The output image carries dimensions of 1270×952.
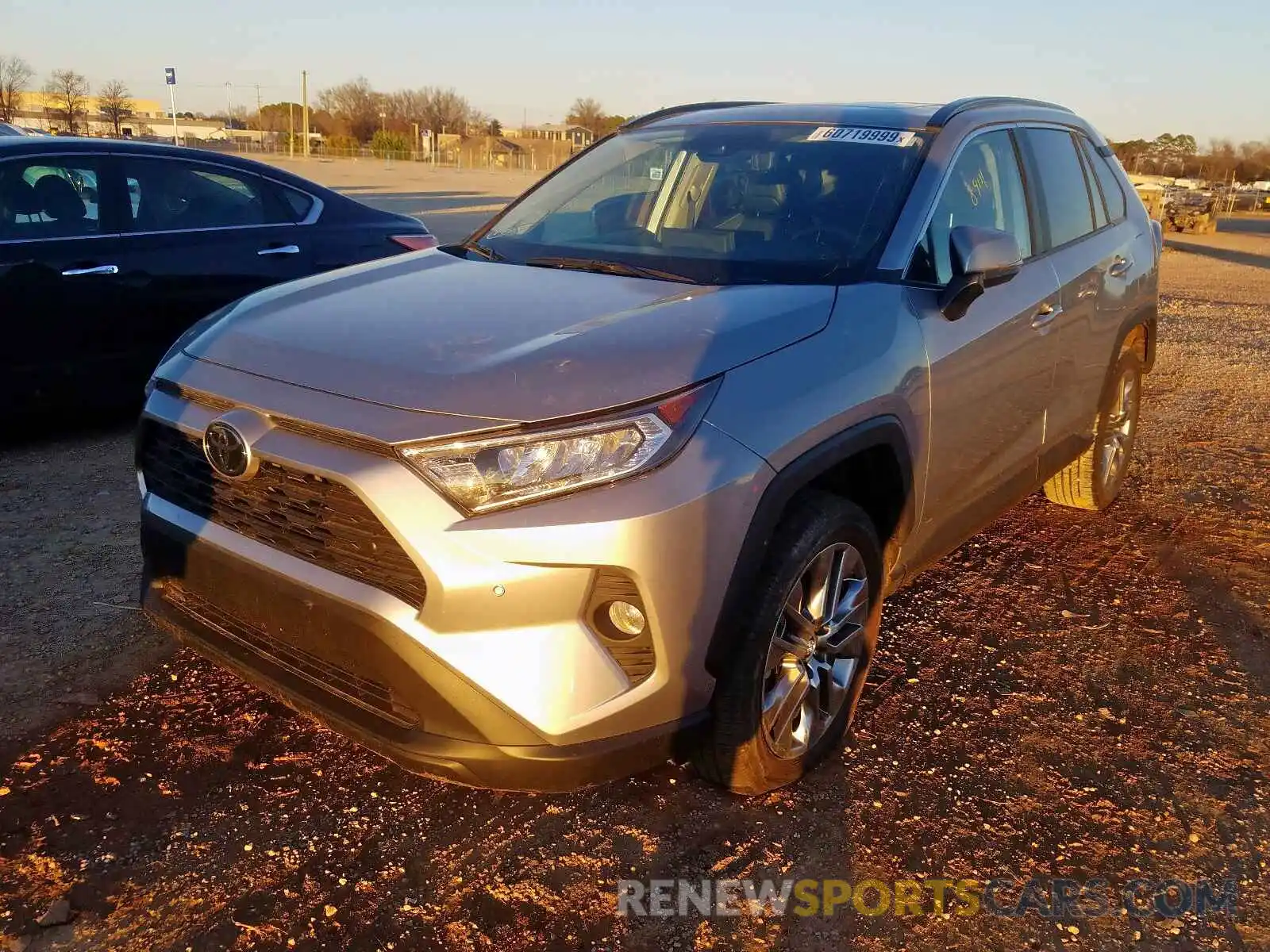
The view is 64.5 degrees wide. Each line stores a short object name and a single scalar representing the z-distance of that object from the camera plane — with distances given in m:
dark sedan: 4.96
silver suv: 2.11
